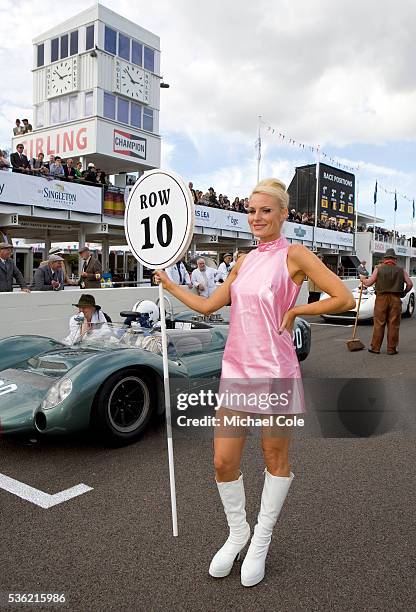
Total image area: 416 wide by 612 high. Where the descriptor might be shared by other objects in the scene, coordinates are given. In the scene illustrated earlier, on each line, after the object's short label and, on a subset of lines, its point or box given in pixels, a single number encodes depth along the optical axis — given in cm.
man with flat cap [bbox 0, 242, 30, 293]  795
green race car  341
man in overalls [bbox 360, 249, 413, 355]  786
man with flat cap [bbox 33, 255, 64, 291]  857
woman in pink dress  207
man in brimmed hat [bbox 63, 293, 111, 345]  484
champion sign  2216
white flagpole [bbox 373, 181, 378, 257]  3834
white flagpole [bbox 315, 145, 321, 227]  3336
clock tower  2184
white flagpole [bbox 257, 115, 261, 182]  2784
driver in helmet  525
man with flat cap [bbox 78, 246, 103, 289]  934
